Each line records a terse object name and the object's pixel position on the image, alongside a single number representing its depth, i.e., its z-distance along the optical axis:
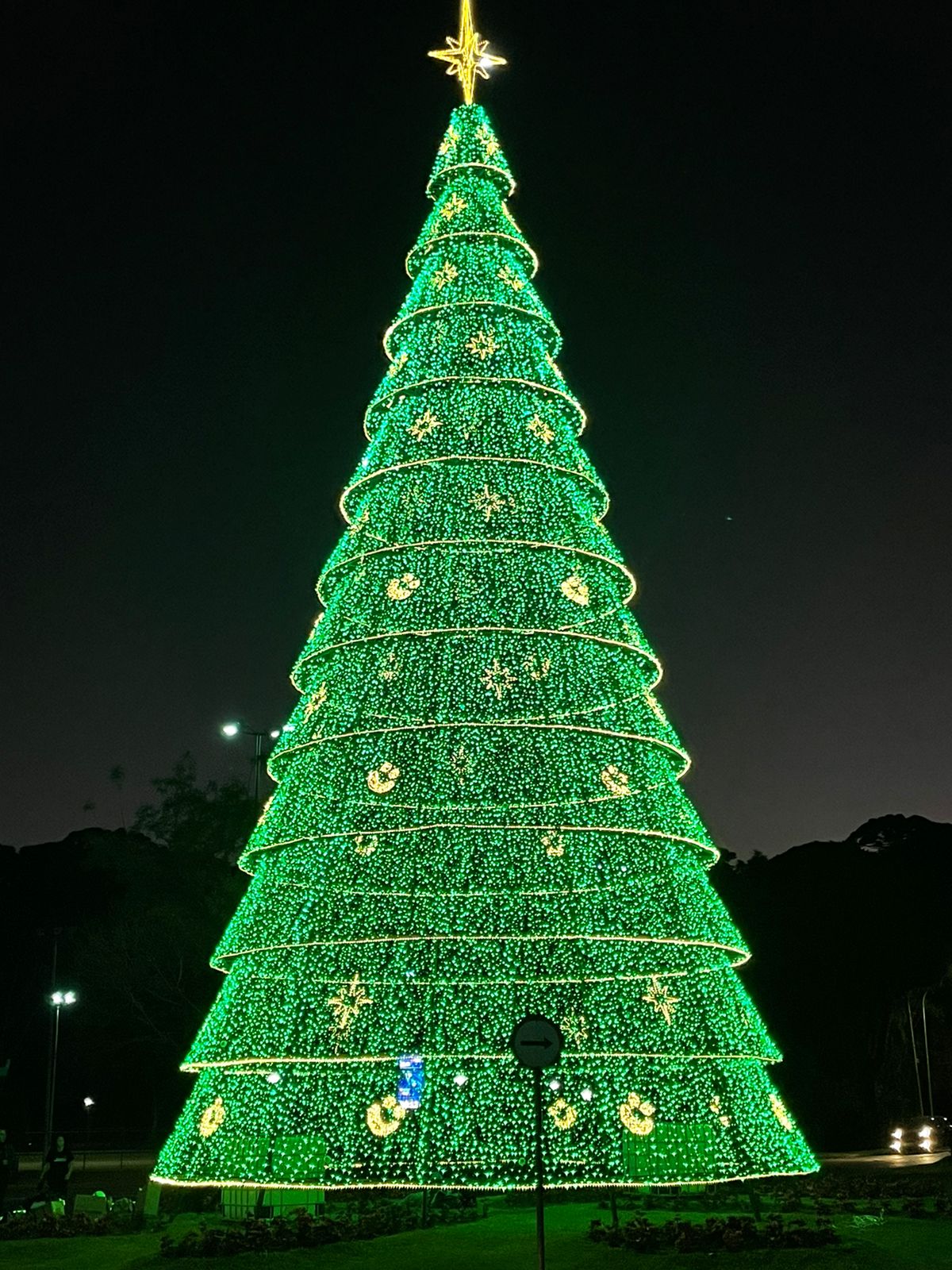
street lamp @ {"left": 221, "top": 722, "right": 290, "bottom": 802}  32.22
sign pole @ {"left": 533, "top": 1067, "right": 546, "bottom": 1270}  8.52
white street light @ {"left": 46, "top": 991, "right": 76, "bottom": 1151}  31.00
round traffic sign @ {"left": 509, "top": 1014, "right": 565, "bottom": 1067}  8.88
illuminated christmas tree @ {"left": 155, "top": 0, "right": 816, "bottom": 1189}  13.27
